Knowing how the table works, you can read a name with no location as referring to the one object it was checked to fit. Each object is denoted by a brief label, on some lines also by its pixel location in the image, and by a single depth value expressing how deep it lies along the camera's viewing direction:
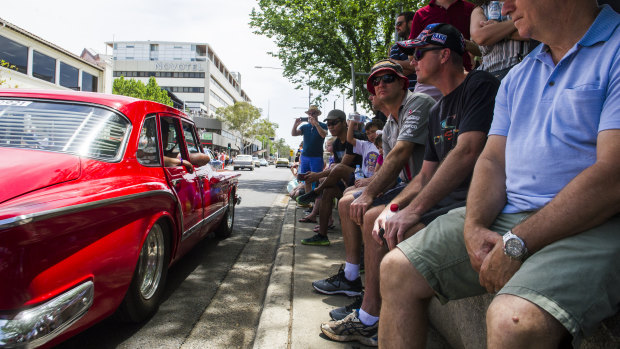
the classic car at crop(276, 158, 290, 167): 60.47
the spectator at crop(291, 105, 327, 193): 7.82
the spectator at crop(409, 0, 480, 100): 4.22
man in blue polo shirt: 1.11
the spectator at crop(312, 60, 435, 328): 2.82
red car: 1.74
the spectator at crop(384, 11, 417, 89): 4.29
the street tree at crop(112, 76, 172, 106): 52.59
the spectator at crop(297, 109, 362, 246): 4.92
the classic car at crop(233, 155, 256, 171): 39.38
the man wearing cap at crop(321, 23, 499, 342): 2.08
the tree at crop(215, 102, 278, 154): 75.00
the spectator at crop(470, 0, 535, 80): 2.68
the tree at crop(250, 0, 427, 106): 16.47
